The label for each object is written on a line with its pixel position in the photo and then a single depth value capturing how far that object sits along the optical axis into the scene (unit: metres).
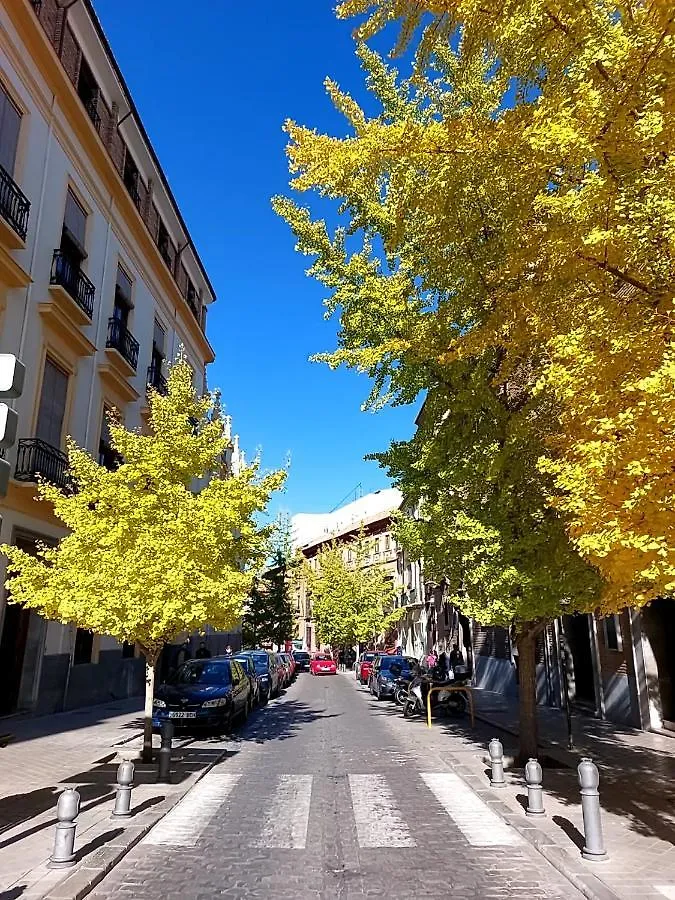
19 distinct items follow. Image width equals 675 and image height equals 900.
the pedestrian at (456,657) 28.36
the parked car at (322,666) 40.25
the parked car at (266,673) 20.36
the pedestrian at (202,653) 27.09
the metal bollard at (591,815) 5.73
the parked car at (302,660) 44.87
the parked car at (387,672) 21.97
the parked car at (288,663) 28.91
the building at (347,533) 53.06
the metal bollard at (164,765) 8.69
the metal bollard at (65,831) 5.51
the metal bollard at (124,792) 6.97
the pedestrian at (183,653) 26.98
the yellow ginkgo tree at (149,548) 9.63
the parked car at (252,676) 17.58
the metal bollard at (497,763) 8.60
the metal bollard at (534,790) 7.05
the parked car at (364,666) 29.21
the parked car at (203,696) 12.62
